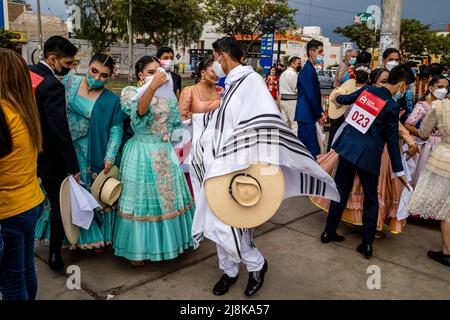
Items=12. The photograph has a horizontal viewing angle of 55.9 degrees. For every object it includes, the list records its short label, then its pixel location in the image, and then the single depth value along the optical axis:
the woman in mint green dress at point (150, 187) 3.28
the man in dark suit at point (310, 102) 5.73
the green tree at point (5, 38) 11.29
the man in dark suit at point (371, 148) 3.59
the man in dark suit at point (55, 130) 2.95
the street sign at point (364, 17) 9.64
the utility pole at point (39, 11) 26.52
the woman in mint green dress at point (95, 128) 3.41
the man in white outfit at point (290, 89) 7.79
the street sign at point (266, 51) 37.34
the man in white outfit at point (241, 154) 2.71
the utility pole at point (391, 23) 7.00
